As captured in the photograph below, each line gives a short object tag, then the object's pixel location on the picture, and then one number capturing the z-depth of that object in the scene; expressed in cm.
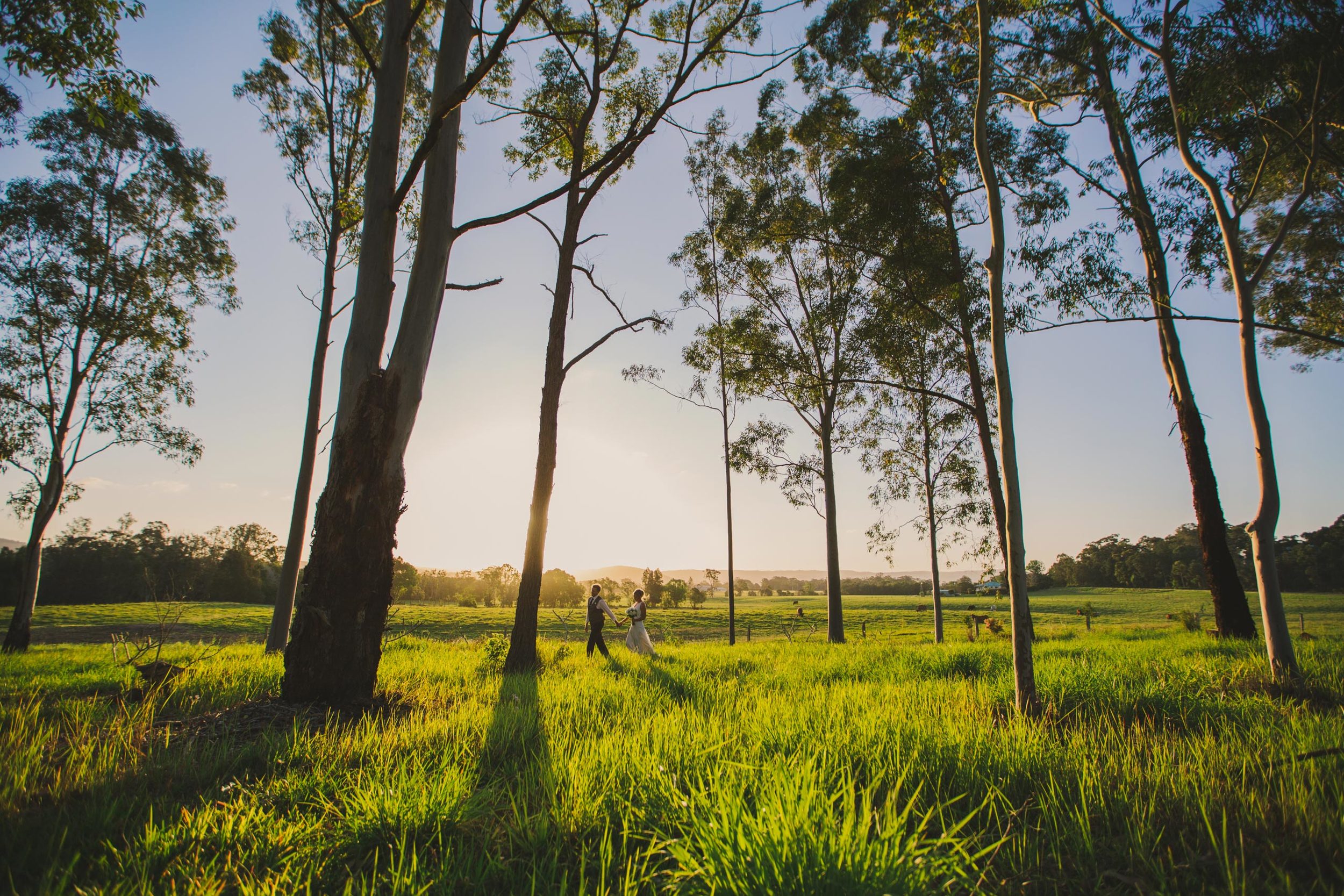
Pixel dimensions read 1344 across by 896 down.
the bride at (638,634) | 1191
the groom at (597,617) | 1089
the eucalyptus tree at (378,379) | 457
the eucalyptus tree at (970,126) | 436
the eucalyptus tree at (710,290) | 1842
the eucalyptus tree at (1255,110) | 566
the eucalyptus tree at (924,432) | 1177
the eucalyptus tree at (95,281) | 1269
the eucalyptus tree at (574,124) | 742
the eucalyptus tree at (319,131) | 1123
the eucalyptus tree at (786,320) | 1505
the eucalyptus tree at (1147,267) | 902
